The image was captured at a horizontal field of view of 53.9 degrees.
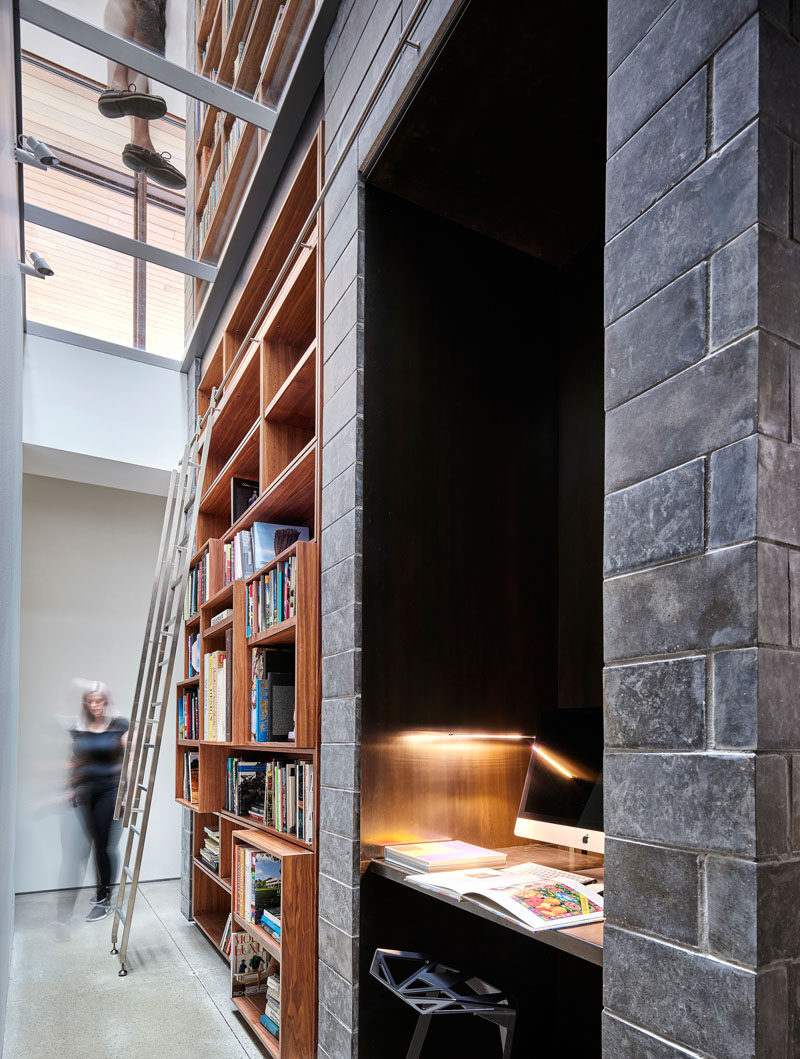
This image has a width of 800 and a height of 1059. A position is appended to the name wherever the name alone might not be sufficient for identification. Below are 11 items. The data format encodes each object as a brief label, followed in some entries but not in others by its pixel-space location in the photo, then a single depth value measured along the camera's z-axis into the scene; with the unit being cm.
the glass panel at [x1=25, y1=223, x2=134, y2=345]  390
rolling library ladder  357
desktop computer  167
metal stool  152
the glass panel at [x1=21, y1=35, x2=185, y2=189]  288
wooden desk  114
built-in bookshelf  220
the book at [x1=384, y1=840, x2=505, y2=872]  168
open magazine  127
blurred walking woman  486
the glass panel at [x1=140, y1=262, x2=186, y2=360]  422
